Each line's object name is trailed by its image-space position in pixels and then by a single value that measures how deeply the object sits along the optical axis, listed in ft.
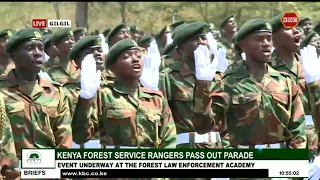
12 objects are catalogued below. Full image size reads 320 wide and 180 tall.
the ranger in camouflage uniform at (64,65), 43.98
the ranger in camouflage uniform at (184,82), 41.11
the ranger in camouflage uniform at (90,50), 42.63
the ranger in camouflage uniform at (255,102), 38.55
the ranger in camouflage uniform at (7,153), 34.35
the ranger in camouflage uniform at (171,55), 43.16
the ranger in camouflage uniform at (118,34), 44.66
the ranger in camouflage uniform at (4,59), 40.17
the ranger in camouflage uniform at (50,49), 45.51
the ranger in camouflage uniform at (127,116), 37.96
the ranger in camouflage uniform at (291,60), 41.06
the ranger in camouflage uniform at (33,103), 36.81
